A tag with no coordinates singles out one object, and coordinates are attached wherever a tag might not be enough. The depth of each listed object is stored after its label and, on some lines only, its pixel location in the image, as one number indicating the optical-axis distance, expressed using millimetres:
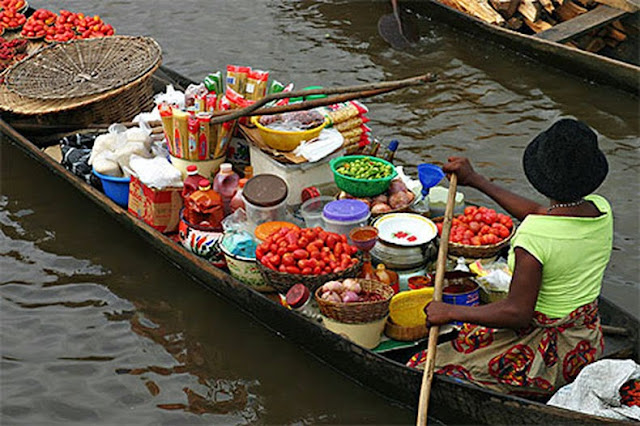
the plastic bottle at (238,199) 5273
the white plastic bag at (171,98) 5992
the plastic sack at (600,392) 3799
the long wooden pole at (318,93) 4625
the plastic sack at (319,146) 5309
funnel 5227
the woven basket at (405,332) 4504
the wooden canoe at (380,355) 3799
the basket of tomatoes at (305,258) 4568
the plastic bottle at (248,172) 5600
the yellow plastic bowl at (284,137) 5375
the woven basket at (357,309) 4332
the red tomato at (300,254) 4582
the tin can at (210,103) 5578
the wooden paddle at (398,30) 6914
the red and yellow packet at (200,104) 5604
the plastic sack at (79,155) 6086
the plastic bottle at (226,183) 5341
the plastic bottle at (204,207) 5180
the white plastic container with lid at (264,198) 5066
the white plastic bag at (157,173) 5359
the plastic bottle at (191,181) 5344
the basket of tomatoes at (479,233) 4797
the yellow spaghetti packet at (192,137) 5324
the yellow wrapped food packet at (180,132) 5355
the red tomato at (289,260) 4586
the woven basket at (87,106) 6613
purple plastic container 4887
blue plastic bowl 5770
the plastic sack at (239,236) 4902
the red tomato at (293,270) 4570
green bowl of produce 5148
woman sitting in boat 3508
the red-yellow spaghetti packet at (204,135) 5332
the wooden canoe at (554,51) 8172
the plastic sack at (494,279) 4602
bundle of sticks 9203
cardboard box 5438
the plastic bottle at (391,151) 5602
